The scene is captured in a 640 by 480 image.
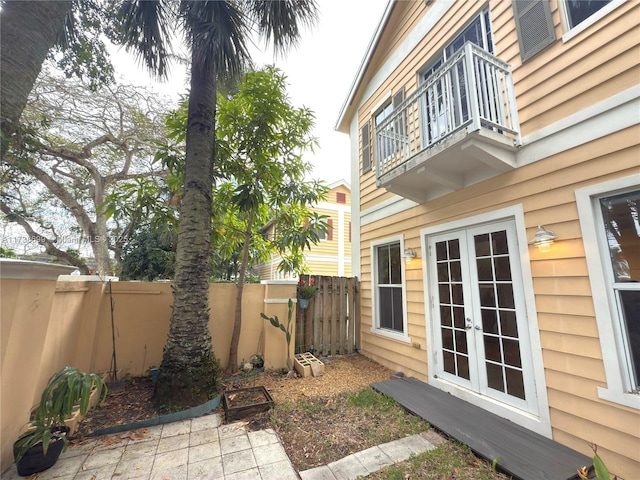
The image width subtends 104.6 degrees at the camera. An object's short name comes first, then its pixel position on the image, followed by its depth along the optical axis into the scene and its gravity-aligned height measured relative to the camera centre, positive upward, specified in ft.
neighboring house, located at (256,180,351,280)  42.27 +6.92
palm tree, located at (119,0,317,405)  9.94 +8.14
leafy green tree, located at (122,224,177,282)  32.22 +2.44
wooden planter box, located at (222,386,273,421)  9.33 -4.88
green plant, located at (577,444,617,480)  4.66 -3.42
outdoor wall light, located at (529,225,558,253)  7.91 +1.52
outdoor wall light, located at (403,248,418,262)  13.76 +1.63
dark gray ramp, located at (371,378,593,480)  6.52 -4.76
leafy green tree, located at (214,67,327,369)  13.79 +6.57
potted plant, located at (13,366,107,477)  6.40 -4.02
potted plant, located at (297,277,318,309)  16.03 -0.78
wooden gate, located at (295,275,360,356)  16.70 -2.55
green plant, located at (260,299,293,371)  14.24 -2.49
